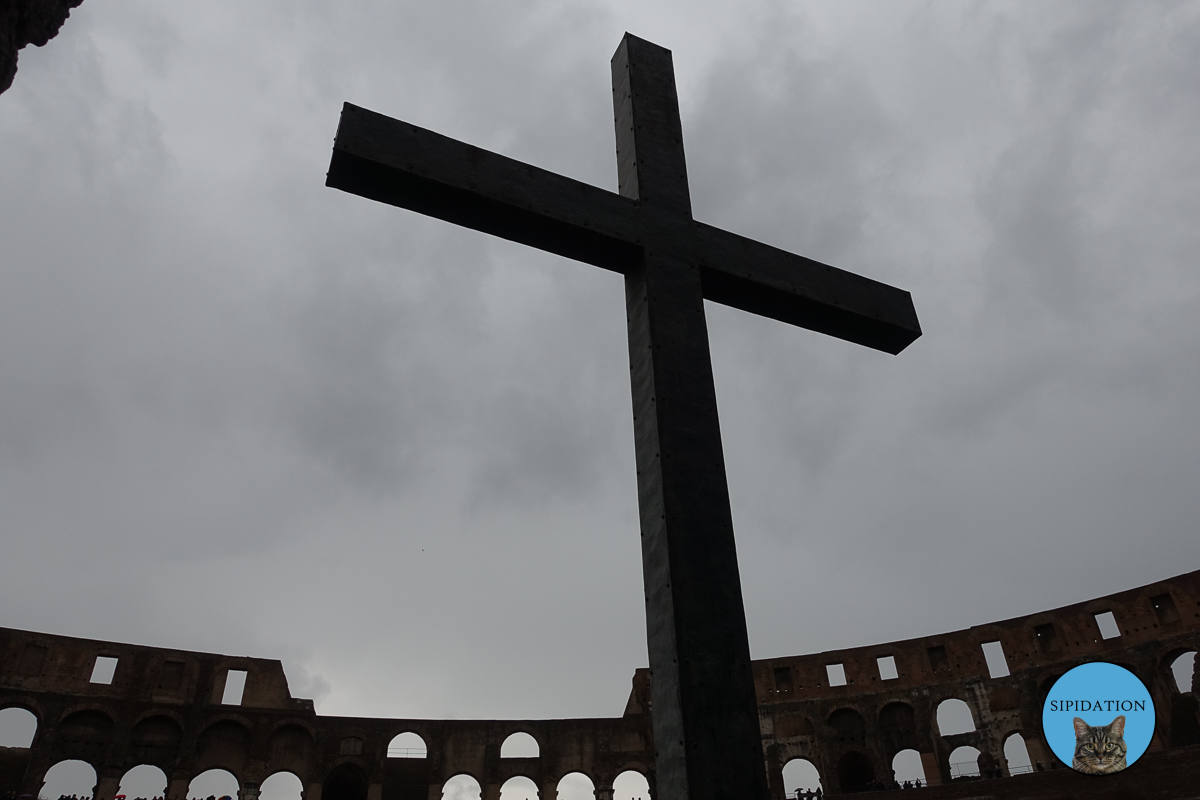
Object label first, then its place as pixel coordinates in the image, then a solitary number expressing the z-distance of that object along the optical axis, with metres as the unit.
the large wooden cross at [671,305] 2.67
